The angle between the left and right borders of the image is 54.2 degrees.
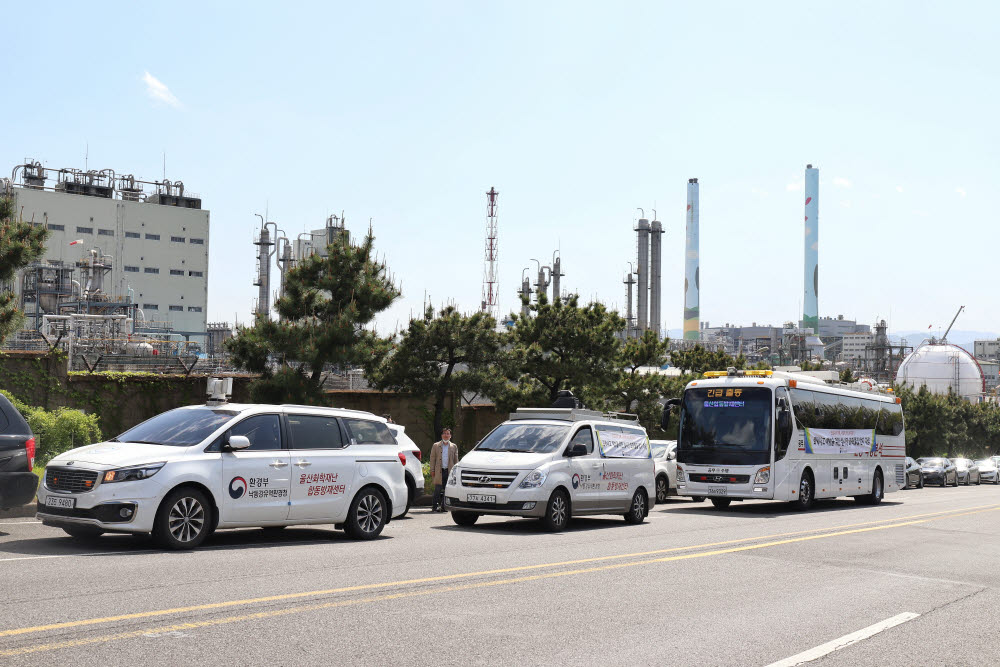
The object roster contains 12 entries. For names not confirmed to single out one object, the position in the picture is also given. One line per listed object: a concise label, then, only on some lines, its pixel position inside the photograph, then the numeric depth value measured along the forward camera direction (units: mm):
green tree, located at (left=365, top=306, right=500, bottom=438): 25812
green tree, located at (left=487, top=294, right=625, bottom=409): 29922
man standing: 20812
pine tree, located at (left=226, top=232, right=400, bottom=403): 21984
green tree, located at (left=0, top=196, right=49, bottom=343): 18141
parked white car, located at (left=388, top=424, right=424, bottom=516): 17266
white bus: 22438
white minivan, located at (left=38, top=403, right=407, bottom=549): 10938
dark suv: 11844
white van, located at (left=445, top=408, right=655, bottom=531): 15617
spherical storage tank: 100688
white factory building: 97062
